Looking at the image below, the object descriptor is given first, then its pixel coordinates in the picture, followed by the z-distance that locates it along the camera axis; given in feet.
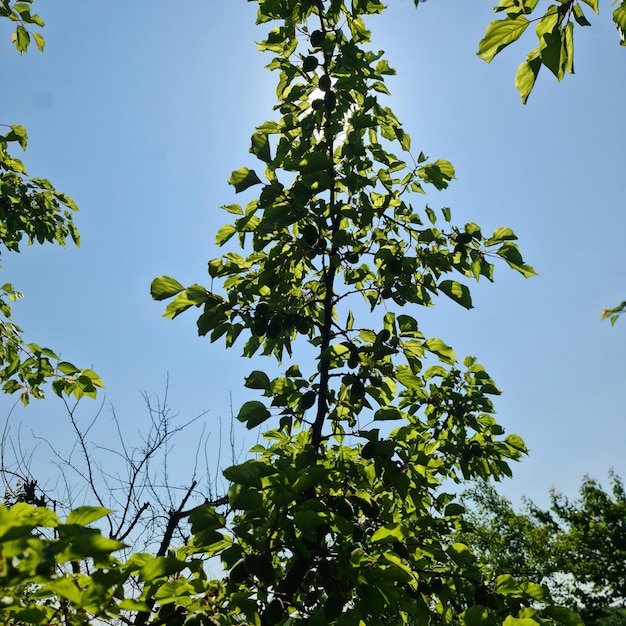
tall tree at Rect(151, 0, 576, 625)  5.96
